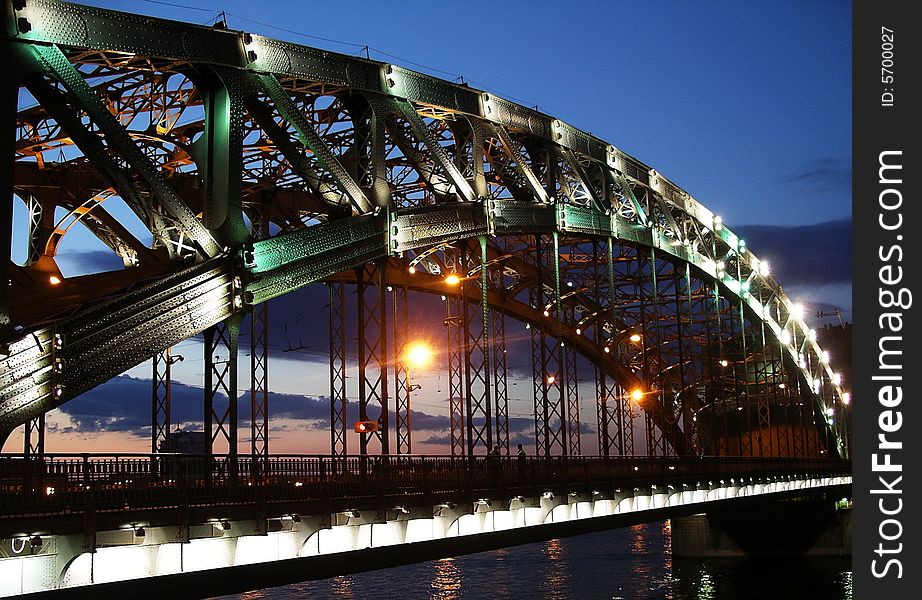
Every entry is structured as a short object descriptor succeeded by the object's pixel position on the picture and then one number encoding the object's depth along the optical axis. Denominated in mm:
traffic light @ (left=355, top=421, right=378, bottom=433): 34031
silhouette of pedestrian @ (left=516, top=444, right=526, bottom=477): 36878
